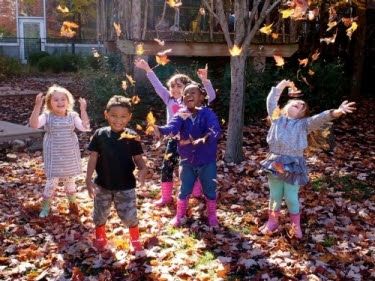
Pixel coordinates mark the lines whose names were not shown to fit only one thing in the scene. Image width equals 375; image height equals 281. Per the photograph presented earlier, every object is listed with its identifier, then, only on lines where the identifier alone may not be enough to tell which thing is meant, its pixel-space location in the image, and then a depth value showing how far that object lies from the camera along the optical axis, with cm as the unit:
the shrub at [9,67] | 2223
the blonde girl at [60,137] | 549
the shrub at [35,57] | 2604
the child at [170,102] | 588
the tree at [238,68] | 768
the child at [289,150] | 500
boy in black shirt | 453
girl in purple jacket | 509
